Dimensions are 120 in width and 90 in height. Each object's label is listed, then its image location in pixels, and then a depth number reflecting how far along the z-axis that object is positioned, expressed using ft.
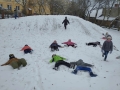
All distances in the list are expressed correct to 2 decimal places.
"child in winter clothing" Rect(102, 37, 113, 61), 19.77
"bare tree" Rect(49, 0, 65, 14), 71.87
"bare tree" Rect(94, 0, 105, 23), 64.81
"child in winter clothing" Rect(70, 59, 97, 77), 15.75
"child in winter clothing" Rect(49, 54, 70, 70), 16.96
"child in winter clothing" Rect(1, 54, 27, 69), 16.86
